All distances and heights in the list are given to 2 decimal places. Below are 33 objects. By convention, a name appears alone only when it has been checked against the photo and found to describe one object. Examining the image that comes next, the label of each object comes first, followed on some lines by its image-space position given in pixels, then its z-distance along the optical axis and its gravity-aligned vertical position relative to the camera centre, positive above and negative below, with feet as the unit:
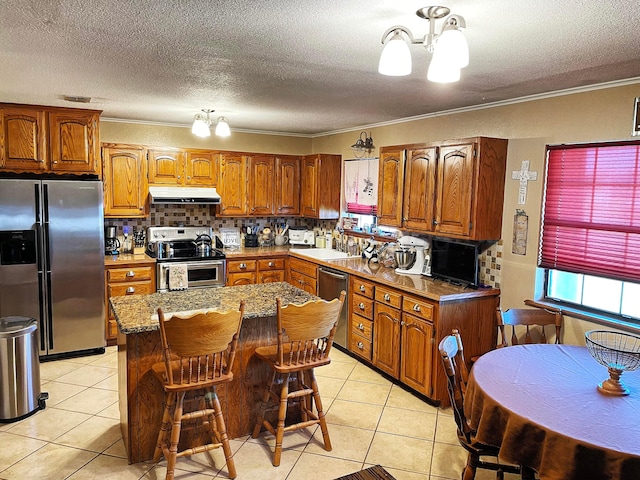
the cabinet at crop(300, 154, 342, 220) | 19.06 +0.48
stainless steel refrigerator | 13.64 -2.16
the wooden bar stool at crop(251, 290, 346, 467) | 8.76 -3.31
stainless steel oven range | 16.55 -2.34
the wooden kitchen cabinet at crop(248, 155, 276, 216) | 19.42 +0.43
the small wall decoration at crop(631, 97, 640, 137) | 9.32 +1.75
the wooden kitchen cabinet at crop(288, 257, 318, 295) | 16.97 -3.02
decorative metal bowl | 6.98 -2.42
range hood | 17.11 -0.08
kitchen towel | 16.52 -3.04
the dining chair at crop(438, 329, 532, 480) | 7.61 -3.90
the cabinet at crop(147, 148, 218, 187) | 17.48 +1.02
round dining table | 5.75 -2.95
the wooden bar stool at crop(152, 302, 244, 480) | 7.80 -3.22
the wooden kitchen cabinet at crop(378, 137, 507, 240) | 11.84 +0.36
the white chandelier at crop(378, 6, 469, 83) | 5.49 +1.84
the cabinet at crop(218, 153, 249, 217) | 18.79 +0.41
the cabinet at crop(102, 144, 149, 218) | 16.63 +0.39
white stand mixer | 14.41 -1.87
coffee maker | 17.30 -1.82
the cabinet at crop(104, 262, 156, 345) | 15.79 -3.15
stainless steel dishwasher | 15.24 -3.13
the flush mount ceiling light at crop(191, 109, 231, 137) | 12.73 +1.85
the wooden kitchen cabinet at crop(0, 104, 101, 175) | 13.84 +1.54
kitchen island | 8.99 -3.38
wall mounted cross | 11.58 +0.63
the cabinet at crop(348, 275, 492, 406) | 11.65 -3.51
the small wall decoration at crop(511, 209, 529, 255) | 11.73 -0.76
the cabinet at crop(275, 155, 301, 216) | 19.99 +0.46
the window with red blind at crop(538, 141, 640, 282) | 9.65 -0.15
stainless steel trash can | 10.79 -4.36
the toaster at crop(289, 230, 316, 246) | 20.72 -1.84
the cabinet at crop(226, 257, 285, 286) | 18.07 -3.04
